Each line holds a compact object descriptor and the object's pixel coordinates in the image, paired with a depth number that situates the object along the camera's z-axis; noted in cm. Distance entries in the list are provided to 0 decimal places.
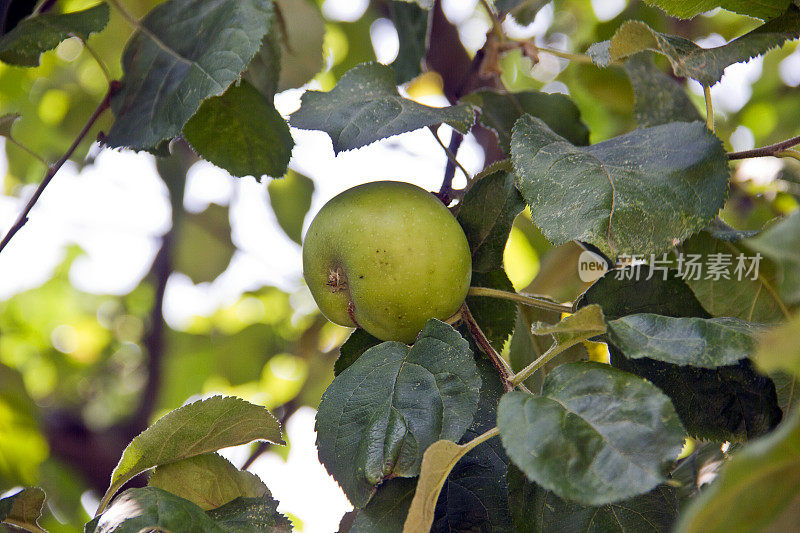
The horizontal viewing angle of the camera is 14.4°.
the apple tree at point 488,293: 102
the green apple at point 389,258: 108
